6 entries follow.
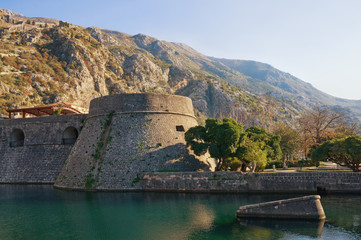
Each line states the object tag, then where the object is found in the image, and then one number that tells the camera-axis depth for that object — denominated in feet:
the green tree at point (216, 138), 86.99
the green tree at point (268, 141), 97.86
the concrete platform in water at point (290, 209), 53.57
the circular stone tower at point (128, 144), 88.58
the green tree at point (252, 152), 89.04
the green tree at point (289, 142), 129.49
